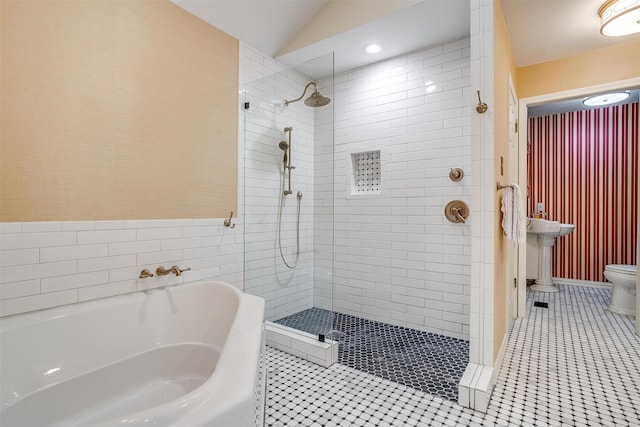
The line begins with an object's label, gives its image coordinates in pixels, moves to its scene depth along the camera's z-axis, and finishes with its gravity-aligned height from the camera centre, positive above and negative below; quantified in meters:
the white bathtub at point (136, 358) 0.97 -0.68
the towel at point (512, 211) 2.14 +0.03
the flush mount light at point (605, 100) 3.80 +1.45
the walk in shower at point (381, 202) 2.64 +0.12
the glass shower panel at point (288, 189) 2.66 +0.23
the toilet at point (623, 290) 3.22 -0.77
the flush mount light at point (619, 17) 2.16 +1.39
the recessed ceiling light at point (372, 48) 2.78 +1.49
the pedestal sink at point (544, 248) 4.23 -0.44
